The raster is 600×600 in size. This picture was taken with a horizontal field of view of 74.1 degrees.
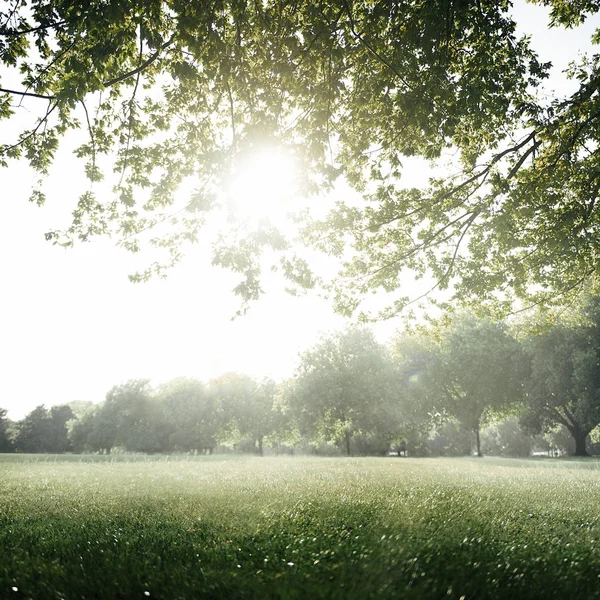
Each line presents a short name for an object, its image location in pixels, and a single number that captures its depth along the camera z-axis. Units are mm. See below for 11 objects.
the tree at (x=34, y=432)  73812
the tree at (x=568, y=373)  38250
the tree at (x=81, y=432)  74875
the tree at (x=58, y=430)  75562
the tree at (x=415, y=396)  50375
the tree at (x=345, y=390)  48656
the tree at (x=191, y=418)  66938
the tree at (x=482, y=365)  45562
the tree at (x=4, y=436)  69500
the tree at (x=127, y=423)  67625
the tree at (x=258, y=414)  65188
